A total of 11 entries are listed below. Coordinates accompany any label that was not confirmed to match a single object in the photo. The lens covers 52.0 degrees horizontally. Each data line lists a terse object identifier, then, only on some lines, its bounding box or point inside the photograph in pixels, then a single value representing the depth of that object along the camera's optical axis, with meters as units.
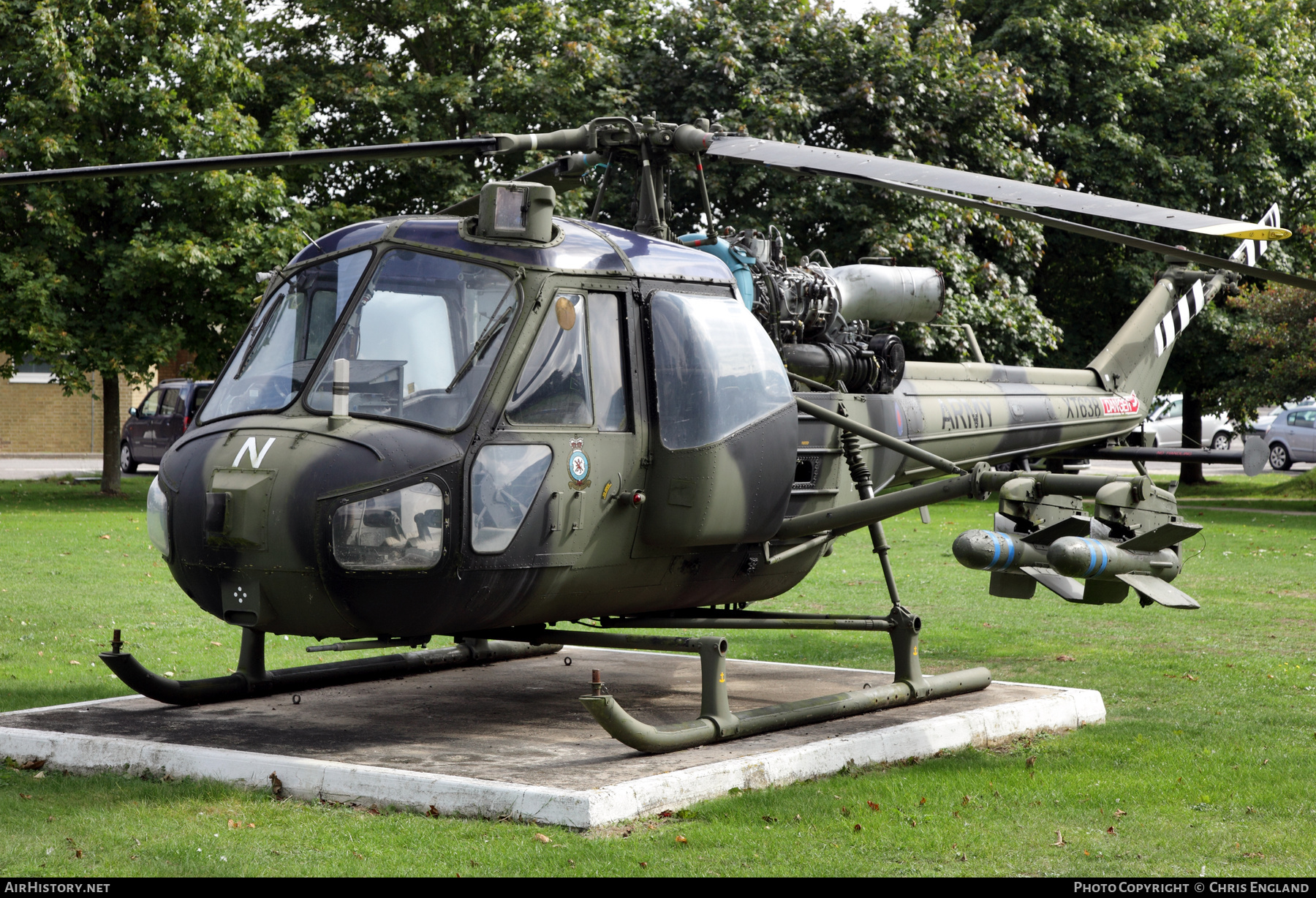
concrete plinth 6.31
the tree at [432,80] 22.77
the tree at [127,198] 20.22
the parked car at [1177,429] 41.06
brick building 40.72
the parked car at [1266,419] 36.75
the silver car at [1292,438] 35.62
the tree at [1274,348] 23.89
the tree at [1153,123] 26.86
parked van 29.64
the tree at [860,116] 23.27
